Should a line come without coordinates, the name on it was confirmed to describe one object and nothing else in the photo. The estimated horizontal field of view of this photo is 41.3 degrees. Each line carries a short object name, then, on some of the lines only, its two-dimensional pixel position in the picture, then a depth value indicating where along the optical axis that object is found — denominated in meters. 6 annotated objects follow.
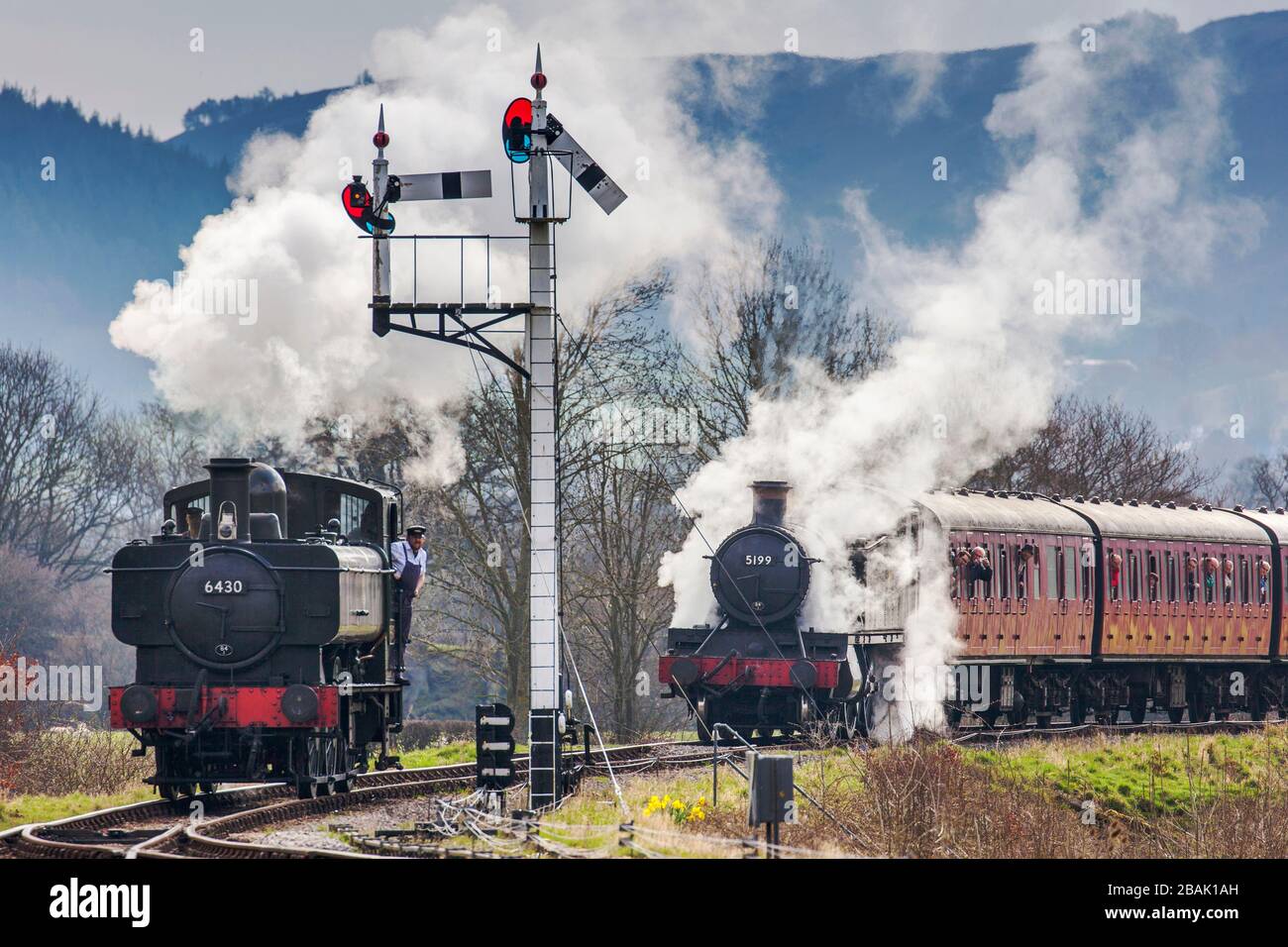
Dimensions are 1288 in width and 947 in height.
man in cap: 18.27
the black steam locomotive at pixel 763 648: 21.00
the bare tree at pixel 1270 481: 84.88
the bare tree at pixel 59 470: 54.16
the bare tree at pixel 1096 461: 42.50
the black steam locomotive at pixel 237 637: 15.37
